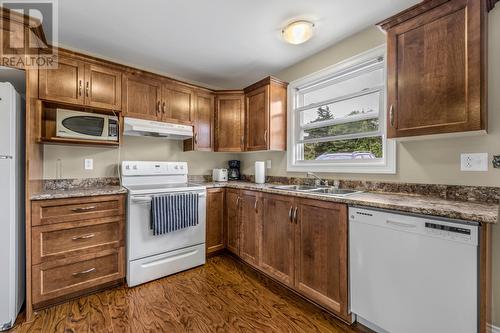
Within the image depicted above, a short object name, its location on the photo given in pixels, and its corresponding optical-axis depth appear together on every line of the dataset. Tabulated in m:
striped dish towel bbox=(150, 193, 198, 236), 2.30
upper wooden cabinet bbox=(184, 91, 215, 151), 3.12
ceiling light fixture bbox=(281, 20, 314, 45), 2.02
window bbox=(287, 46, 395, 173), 2.15
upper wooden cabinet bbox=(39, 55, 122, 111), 2.15
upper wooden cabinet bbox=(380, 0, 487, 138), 1.34
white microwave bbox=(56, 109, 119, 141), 2.19
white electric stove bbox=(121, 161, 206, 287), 2.24
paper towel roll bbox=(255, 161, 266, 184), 3.08
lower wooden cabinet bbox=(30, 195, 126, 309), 1.83
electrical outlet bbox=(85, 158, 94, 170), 2.57
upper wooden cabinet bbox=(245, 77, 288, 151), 2.85
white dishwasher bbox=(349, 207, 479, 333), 1.16
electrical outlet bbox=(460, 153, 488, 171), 1.50
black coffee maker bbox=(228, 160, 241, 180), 3.63
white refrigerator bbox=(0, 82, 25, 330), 1.61
